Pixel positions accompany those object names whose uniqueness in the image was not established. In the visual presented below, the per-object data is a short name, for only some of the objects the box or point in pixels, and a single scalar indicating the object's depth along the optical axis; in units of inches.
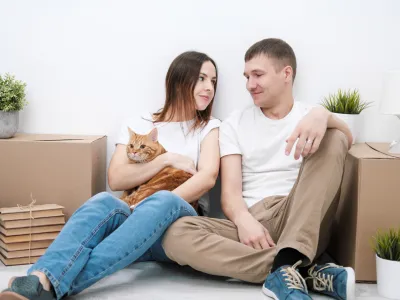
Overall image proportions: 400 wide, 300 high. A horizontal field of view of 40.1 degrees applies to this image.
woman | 62.1
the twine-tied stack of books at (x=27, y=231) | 81.9
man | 68.9
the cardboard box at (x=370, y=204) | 75.6
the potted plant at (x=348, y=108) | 88.4
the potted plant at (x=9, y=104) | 88.4
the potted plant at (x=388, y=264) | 71.0
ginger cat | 82.9
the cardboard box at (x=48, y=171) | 86.7
